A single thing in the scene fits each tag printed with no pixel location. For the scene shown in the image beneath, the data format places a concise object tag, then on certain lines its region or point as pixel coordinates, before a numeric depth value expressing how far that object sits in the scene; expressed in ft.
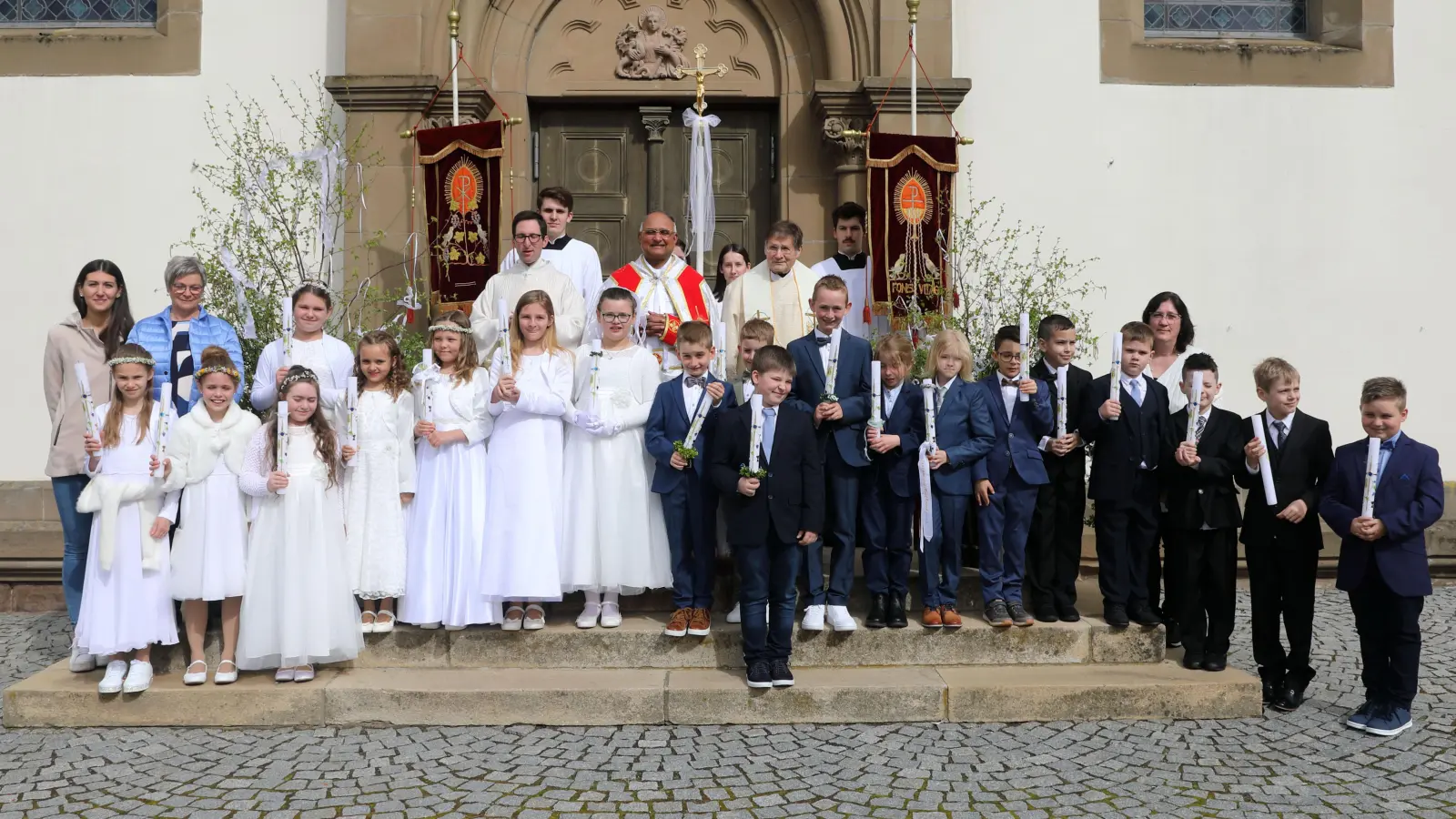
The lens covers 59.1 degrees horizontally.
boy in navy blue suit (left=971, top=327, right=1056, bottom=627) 18.89
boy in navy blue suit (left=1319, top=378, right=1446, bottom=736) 16.63
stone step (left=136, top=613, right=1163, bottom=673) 18.48
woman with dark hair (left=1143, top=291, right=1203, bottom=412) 20.26
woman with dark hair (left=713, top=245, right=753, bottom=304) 23.97
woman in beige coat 19.83
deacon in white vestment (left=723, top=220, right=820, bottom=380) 22.52
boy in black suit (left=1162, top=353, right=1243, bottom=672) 18.22
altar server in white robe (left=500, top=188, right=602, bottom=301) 22.98
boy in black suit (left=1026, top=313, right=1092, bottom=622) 19.16
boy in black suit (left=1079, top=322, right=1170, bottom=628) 18.81
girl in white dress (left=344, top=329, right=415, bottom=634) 18.48
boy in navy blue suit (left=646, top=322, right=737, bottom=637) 18.71
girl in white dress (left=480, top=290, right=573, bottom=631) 18.45
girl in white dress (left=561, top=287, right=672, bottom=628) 18.80
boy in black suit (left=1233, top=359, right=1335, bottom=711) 17.66
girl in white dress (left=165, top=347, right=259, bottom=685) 17.43
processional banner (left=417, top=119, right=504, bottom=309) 26.30
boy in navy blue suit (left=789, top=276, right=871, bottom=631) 18.63
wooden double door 29.25
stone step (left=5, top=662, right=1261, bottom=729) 17.16
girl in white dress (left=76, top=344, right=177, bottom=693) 17.24
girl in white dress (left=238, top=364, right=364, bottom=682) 17.33
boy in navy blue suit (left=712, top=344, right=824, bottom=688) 17.24
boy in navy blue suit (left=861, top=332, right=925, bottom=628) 18.79
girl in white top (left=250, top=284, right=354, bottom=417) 19.61
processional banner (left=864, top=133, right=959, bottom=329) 25.82
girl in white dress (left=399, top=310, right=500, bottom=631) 18.58
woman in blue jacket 19.90
